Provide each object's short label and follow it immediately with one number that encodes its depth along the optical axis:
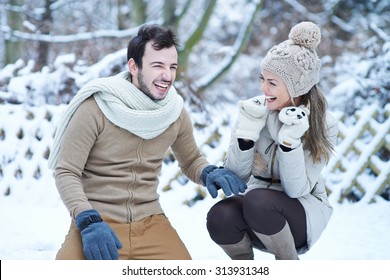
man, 4.33
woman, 4.46
